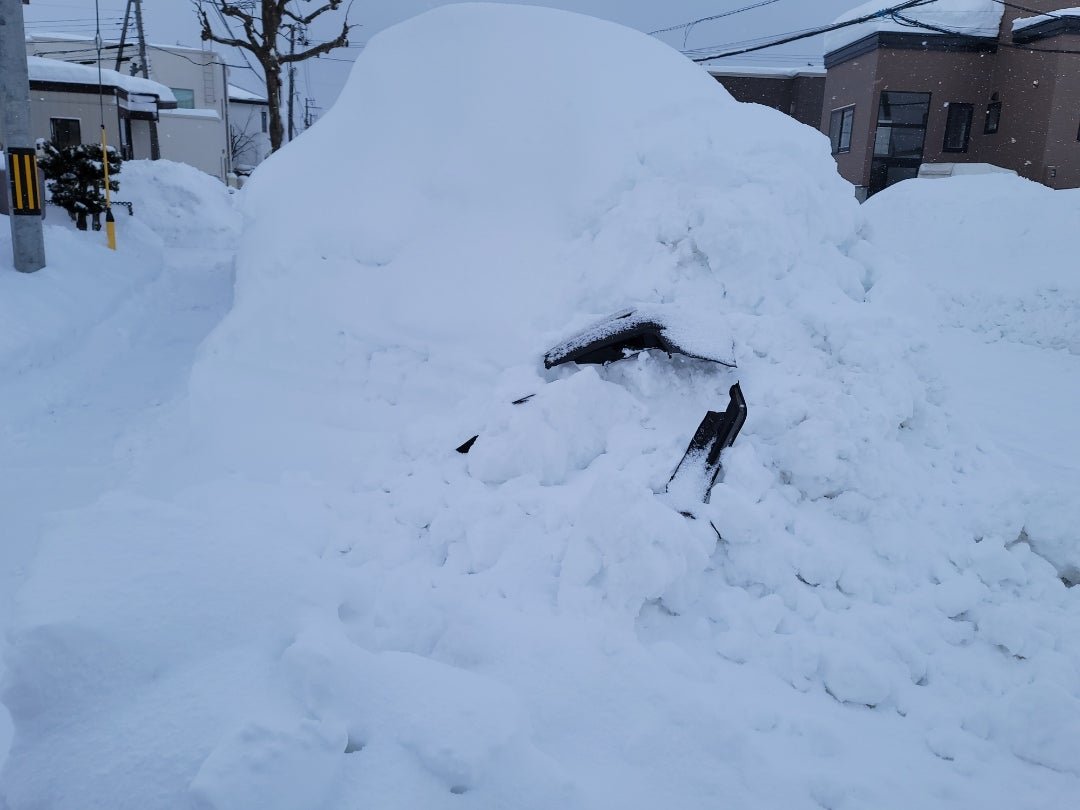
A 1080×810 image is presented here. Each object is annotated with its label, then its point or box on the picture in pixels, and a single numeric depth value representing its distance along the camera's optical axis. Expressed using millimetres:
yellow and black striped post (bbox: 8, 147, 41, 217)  8250
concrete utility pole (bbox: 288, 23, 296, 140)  36281
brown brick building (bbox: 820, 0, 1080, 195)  19281
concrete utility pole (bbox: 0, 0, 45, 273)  8227
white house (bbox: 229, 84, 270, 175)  45781
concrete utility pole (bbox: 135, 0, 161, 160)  30766
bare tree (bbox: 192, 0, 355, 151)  20016
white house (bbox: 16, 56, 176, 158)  21672
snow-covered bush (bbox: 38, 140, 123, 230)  12883
